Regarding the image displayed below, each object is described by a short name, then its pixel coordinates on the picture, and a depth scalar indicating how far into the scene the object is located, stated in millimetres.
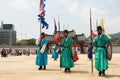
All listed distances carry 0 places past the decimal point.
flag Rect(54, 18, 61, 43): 13481
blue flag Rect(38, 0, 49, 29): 11572
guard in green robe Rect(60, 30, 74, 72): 9289
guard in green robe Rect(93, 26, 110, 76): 8077
